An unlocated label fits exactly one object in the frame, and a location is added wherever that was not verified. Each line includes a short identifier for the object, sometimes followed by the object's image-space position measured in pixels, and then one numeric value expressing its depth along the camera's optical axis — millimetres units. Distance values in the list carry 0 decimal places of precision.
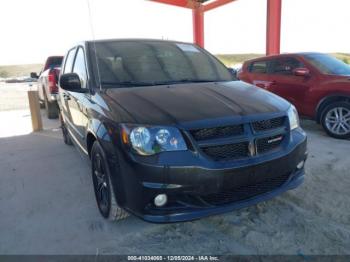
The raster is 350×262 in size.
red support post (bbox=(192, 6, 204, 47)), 15273
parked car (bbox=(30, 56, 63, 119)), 8062
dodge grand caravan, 2371
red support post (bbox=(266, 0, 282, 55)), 11867
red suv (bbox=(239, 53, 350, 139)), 5574
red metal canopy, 11922
